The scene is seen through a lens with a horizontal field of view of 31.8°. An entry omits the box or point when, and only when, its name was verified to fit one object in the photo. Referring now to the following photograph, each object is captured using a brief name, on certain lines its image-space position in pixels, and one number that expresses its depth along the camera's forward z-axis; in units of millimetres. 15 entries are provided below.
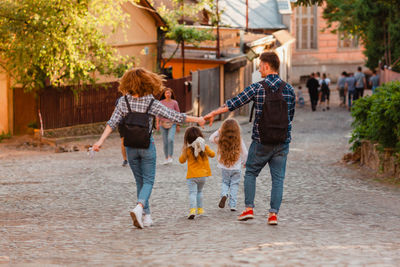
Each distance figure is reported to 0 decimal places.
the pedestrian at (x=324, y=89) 31734
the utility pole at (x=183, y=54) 26781
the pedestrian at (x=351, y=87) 29422
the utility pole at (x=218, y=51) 27375
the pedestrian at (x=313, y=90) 30722
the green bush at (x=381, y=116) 11828
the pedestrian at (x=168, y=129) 14266
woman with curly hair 7773
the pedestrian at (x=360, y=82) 29078
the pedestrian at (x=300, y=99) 32812
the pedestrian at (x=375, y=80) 25953
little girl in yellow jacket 8758
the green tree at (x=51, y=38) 17891
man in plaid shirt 7742
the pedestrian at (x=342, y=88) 30545
